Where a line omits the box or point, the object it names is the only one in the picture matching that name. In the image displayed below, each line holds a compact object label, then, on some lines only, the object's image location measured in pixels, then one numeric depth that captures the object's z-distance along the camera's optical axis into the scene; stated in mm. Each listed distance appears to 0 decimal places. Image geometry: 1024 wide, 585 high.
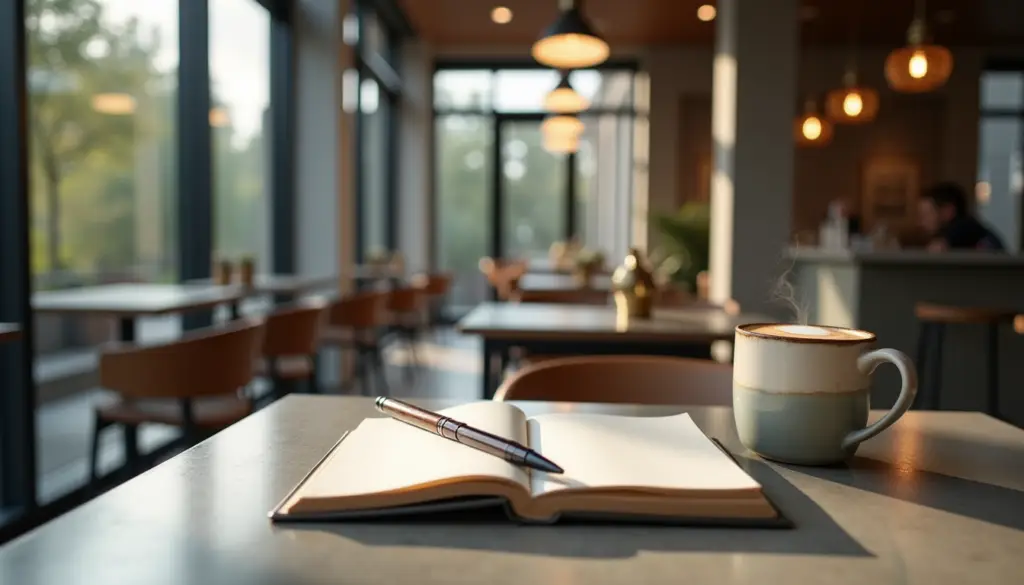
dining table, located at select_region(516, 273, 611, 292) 4723
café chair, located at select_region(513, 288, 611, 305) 3877
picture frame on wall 9734
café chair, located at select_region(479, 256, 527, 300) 5589
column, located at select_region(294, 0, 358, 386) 6234
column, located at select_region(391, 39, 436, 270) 10172
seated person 5172
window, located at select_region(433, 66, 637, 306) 10516
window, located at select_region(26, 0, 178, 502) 3309
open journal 699
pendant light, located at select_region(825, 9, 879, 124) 5973
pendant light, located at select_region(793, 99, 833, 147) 7199
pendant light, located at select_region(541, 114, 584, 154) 6699
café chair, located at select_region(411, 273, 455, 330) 7589
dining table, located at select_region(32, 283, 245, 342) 3078
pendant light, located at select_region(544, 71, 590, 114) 5324
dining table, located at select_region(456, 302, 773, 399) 2480
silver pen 760
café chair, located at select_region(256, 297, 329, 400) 3779
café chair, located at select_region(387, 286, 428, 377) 6562
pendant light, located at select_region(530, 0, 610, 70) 3299
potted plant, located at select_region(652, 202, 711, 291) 7703
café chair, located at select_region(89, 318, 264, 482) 2545
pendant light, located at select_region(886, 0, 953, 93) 4719
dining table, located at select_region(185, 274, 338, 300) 4516
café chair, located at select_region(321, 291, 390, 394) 5098
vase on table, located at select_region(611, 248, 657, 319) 2816
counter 4457
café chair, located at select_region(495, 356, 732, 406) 1523
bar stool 3980
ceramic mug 864
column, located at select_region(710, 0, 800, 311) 5664
